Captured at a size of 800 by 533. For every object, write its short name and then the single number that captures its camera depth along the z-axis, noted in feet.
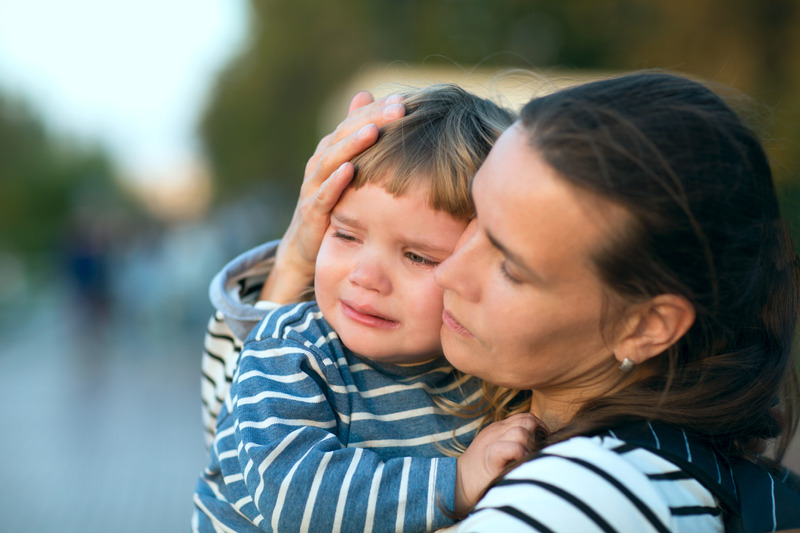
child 2.92
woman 2.66
